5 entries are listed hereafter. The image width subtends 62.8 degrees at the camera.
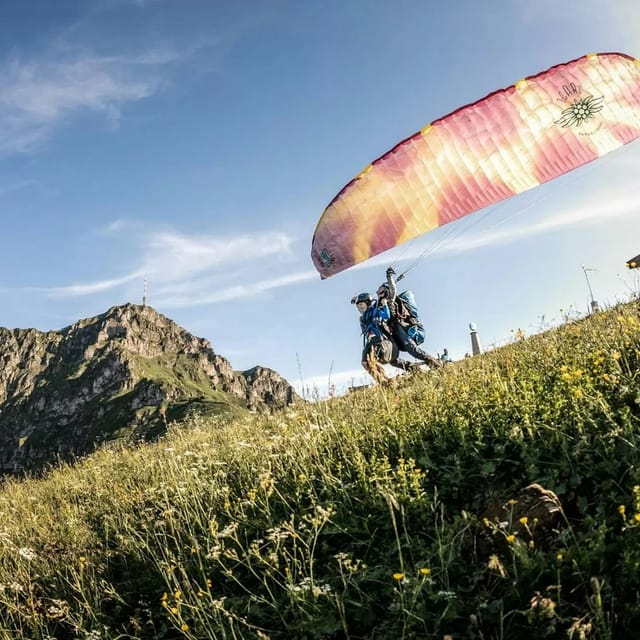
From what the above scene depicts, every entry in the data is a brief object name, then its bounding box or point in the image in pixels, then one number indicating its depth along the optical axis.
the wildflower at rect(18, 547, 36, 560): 5.10
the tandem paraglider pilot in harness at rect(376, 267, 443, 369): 11.74
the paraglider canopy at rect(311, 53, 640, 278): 10.26
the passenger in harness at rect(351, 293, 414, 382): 11.29
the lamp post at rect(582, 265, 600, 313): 9.41
